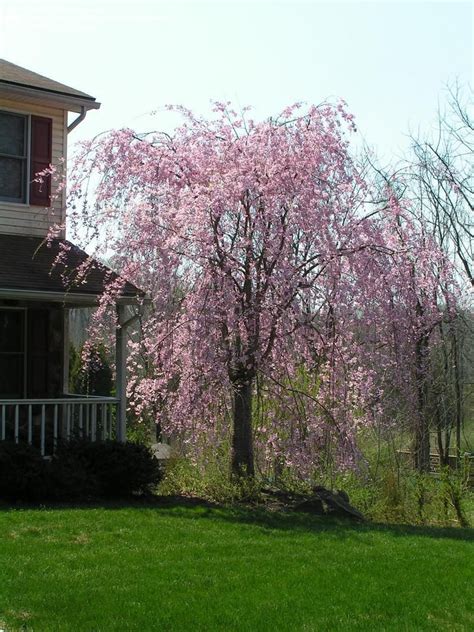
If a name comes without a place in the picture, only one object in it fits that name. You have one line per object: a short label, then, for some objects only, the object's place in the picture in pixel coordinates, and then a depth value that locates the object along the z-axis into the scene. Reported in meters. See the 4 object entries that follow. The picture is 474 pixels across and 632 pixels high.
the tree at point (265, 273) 10.20
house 11.37
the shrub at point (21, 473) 9.71
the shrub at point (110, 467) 10.41
